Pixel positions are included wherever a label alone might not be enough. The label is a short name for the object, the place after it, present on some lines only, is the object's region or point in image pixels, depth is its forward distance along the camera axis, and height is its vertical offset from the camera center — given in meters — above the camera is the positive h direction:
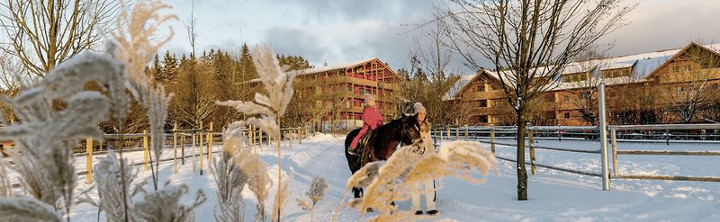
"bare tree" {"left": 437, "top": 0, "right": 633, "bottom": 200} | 6.18 +1.14
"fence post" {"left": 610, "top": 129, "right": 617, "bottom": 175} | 6.71 -0.56
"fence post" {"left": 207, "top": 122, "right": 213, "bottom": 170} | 10.34 -0.35
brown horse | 5.09 -0.21
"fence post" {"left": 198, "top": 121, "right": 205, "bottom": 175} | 9.39 -0.62
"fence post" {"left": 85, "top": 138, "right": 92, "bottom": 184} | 6.77 -0.57
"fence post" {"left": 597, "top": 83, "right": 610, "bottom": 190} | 6.70 -0.33
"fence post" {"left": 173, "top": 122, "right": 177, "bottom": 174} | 9.66 -0.54
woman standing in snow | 5.30 -0.14
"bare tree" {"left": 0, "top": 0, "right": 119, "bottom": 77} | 7.25 +1.86
